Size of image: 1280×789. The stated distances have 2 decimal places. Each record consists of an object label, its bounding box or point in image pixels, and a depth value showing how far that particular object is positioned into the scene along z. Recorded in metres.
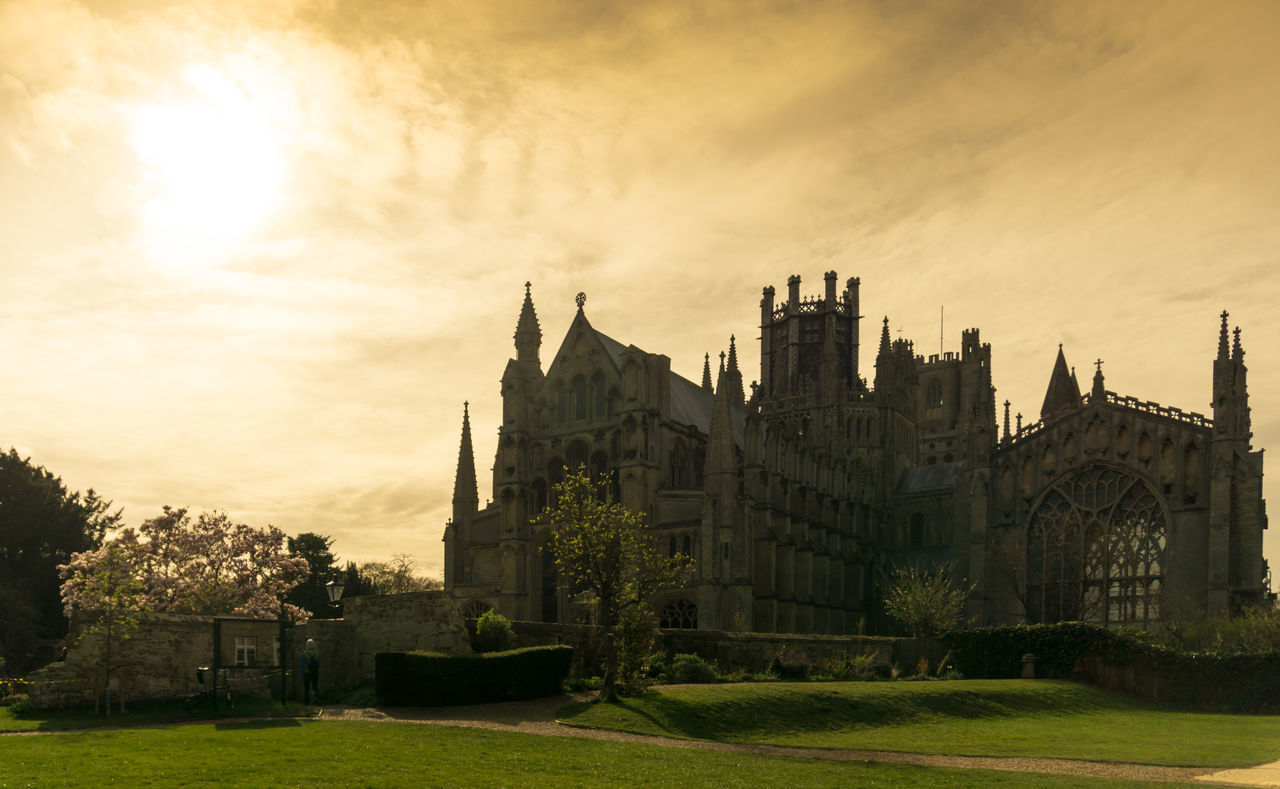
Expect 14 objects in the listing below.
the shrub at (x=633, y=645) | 29.95
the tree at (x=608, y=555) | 32.81
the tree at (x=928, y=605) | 52.06
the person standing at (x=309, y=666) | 29.06
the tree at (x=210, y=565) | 47.28
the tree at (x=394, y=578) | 95.50
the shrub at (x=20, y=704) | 25.91
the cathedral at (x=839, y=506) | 54.31
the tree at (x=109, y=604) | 26.84
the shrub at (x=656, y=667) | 34.47
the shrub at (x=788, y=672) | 36.25
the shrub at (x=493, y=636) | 32.81
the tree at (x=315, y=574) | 71.06
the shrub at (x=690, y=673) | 34.50
